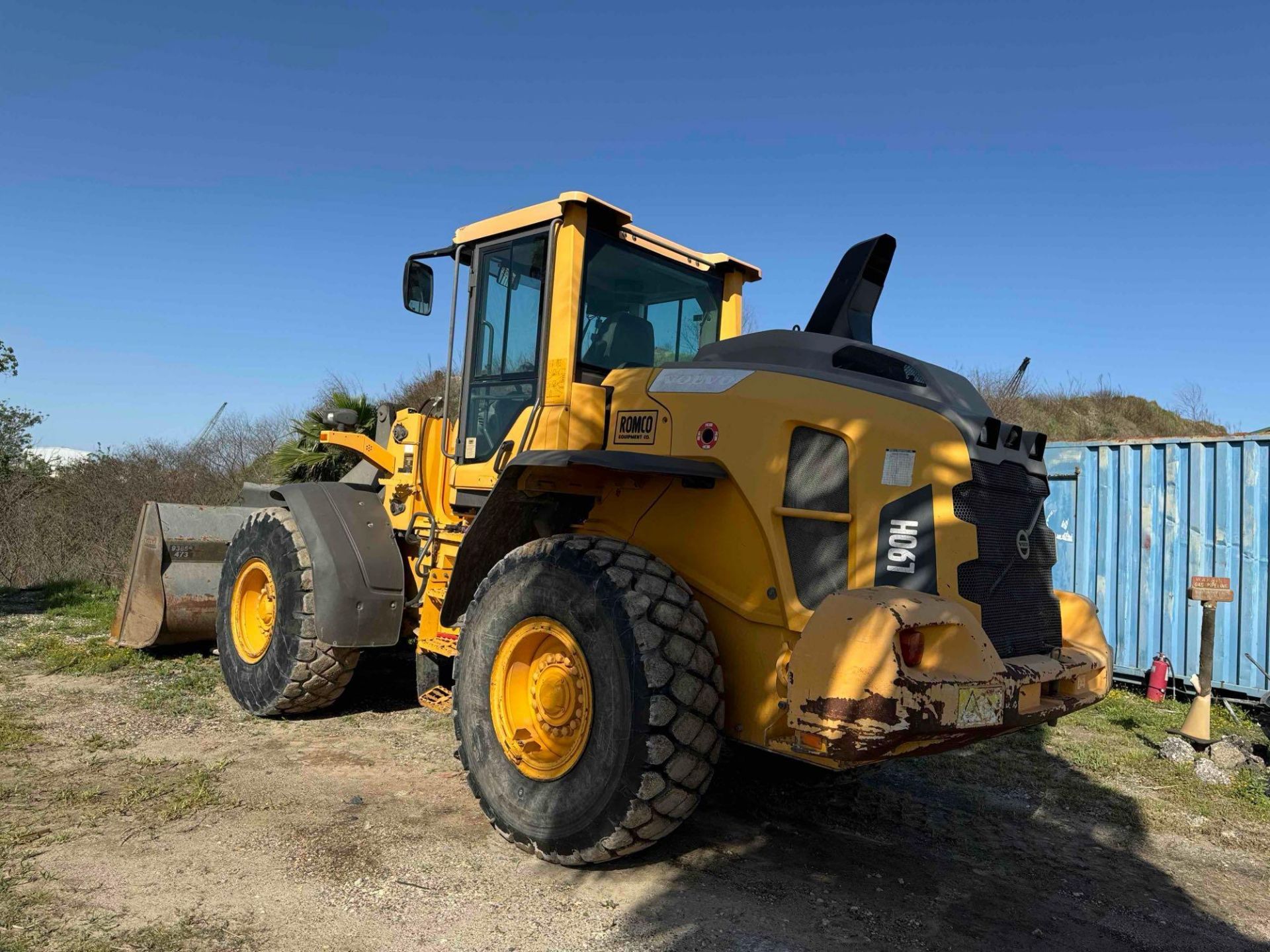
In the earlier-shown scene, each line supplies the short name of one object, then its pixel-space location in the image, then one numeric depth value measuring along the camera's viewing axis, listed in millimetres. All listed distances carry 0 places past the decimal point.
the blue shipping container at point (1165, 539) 7785
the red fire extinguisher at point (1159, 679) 7863
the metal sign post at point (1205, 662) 6105
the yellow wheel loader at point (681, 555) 3295
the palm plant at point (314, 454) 11531
